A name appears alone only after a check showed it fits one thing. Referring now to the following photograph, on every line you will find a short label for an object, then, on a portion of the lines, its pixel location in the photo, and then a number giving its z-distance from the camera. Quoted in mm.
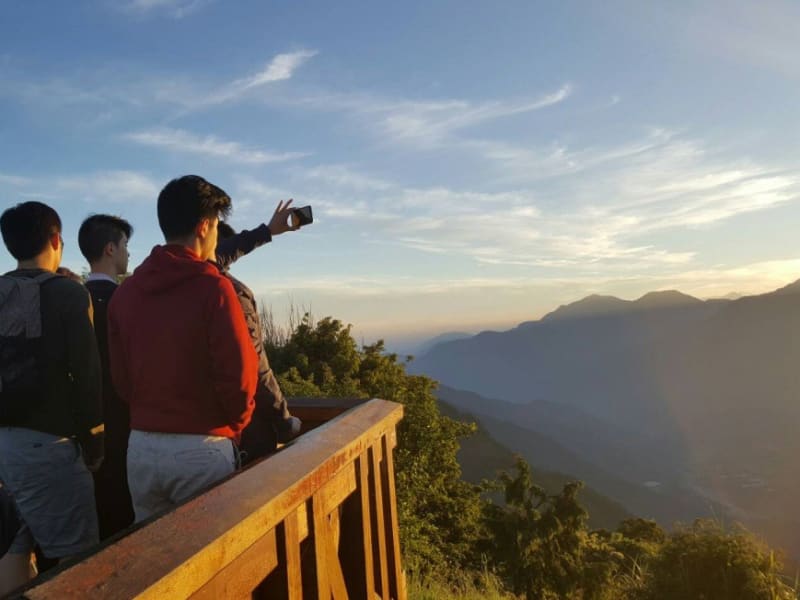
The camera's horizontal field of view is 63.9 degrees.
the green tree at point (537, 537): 23469
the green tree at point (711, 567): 16859
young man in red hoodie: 1985
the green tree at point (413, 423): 20594
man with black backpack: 2287
